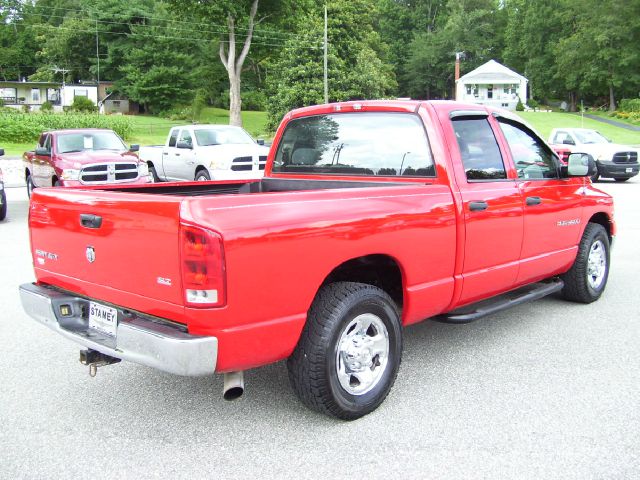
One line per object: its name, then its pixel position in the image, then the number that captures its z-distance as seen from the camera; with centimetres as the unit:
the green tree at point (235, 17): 4359
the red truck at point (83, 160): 1411
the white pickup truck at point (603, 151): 2086
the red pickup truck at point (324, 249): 318
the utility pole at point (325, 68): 4052
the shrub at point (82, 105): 6488
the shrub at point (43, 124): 4091
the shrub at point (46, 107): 6209
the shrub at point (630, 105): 6741
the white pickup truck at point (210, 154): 1625
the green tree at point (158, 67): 6885
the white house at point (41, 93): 7675
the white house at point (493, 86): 8431
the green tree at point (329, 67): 4584
